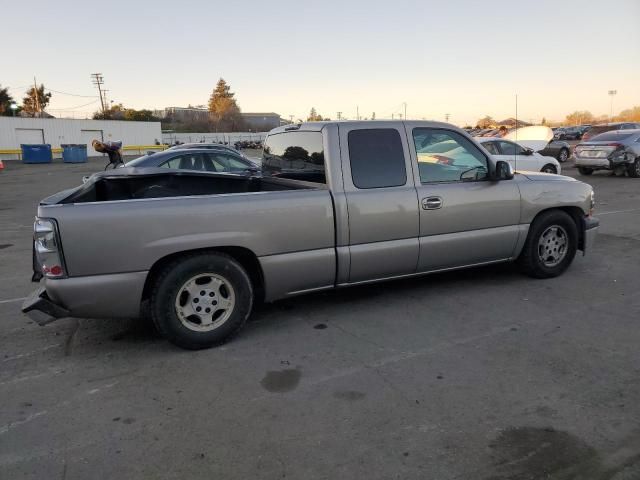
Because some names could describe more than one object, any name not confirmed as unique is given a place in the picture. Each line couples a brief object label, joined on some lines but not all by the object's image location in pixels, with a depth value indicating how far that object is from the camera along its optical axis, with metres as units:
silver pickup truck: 3.76
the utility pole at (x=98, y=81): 95.56
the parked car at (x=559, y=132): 48.28
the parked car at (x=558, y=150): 24.83
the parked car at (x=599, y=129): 21.89
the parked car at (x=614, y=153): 17.22
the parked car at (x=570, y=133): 49.19
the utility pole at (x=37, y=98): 84.96
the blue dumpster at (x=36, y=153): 41.91
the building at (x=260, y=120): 111.71
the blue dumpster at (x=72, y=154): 44.16
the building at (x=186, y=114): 115.12
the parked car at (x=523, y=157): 14.97
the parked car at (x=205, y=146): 13.66
